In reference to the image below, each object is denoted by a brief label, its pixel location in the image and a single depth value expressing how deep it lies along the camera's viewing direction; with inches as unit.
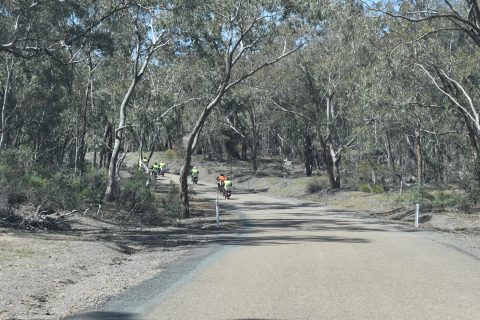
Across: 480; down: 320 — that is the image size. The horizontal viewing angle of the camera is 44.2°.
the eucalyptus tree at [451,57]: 930.1
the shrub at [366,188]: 1744.6
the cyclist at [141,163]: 1832.2
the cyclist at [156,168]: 2372.7
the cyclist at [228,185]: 1814.2
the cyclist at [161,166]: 2594.2
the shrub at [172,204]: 1208.2
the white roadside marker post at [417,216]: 980.6
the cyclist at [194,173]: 2306.6
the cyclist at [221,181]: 1891.1
